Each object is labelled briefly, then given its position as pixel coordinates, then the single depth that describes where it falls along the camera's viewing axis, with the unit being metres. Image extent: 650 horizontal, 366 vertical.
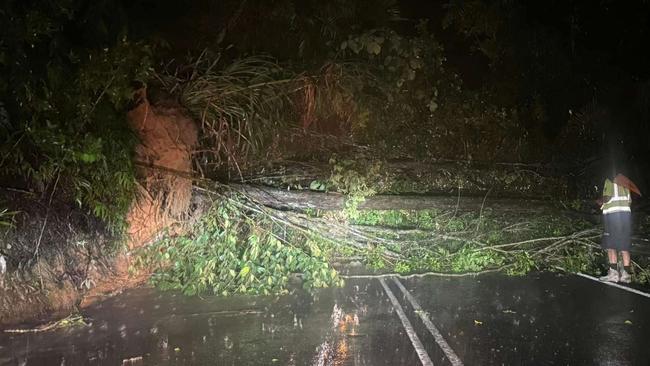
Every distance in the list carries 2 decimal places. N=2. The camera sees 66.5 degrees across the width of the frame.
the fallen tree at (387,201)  8.30
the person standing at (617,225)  7.45
